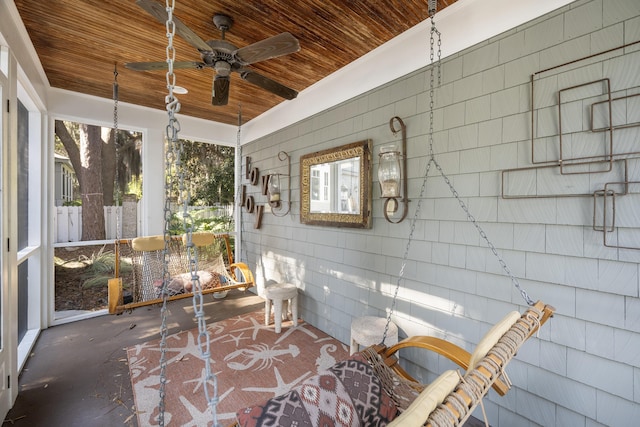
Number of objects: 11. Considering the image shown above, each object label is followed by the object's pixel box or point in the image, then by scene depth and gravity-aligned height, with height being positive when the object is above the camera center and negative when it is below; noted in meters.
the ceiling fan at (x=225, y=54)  1.79 +1.14
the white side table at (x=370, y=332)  2.20 -0.98
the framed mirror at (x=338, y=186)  2.69 +0.26
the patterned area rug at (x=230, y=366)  2.05 -1.44
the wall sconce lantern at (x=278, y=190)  3.80 +0.28
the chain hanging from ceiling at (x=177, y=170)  0.87 +0.13
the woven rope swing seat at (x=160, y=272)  2.95 -0.84
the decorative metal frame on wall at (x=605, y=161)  1.37 +0.27
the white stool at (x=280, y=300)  3.22 -1.07
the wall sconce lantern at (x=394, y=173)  2.29 +0.31
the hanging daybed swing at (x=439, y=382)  0.75 -0.54
